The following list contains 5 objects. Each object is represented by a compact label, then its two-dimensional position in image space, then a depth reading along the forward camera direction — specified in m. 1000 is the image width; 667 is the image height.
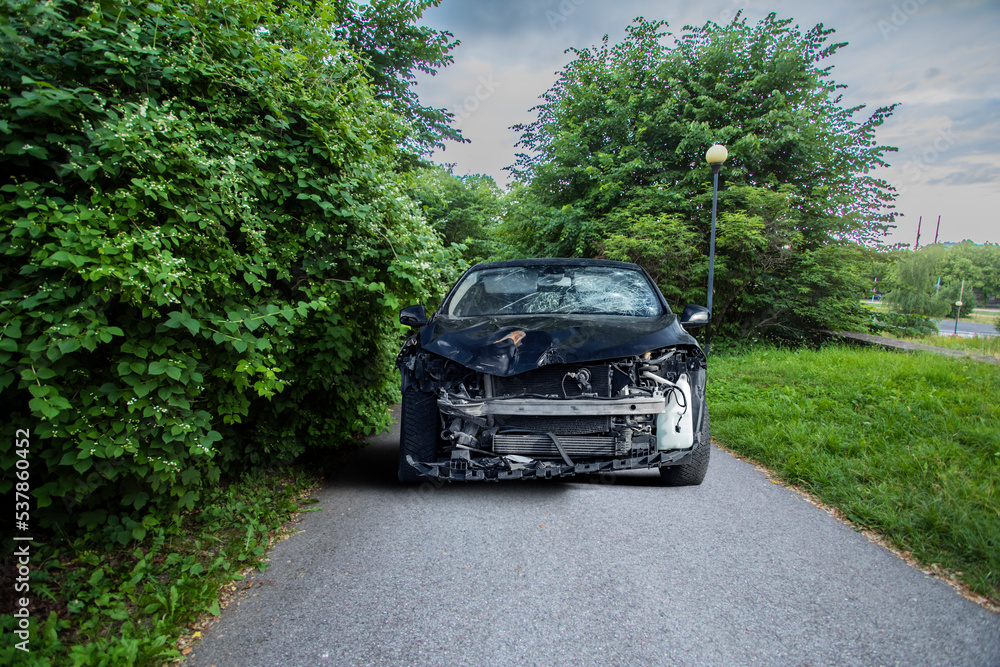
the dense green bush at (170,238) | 1.98
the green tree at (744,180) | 10.21
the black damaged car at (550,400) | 2.71
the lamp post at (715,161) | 8.58
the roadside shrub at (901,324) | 10.53
